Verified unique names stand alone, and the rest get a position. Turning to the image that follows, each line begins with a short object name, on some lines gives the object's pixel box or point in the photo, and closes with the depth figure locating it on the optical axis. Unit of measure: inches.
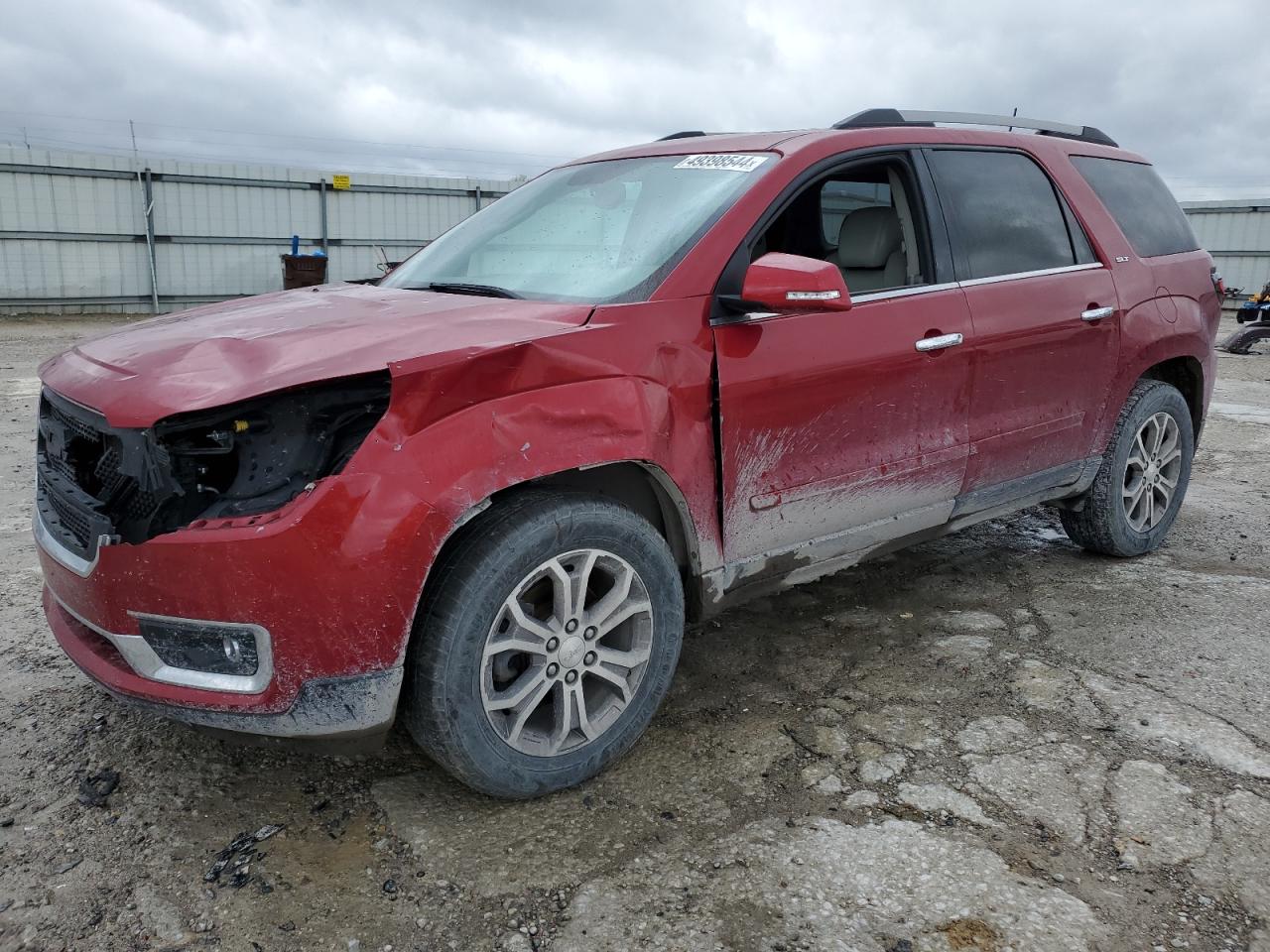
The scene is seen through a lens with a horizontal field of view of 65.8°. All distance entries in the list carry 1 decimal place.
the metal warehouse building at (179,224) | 615.2
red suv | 82.0
